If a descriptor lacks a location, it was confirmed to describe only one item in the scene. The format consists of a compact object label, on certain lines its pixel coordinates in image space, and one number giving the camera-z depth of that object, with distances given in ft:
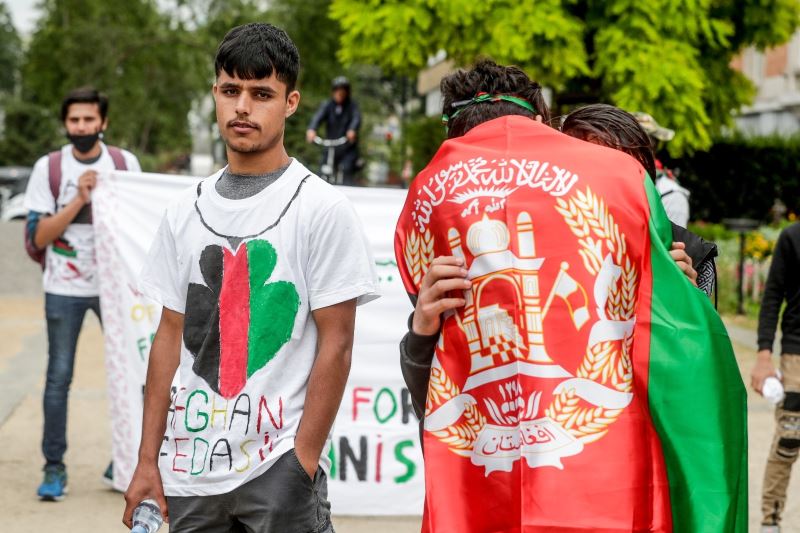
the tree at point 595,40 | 49.96
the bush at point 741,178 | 74.84
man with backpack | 20.65
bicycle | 50.77
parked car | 90.48
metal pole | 46.55
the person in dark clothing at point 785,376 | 18.03
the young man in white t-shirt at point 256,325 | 10.13
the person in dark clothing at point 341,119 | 53.21
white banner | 20.16
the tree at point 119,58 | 110.63
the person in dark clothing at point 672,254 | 8.96
